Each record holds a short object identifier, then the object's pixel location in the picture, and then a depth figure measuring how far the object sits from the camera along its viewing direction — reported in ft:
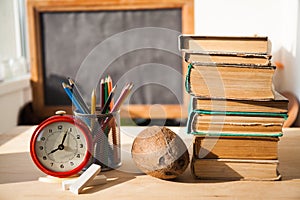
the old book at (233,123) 2.47
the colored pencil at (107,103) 2.75
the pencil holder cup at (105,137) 2.68
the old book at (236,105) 2.47
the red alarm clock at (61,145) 2.56
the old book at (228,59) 2.45
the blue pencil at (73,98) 2.63
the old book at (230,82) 2.43
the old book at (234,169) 2.49
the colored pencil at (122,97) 2.73
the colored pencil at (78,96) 2.66
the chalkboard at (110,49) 6.56
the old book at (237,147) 2.50
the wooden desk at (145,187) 2.28
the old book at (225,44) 2.48
